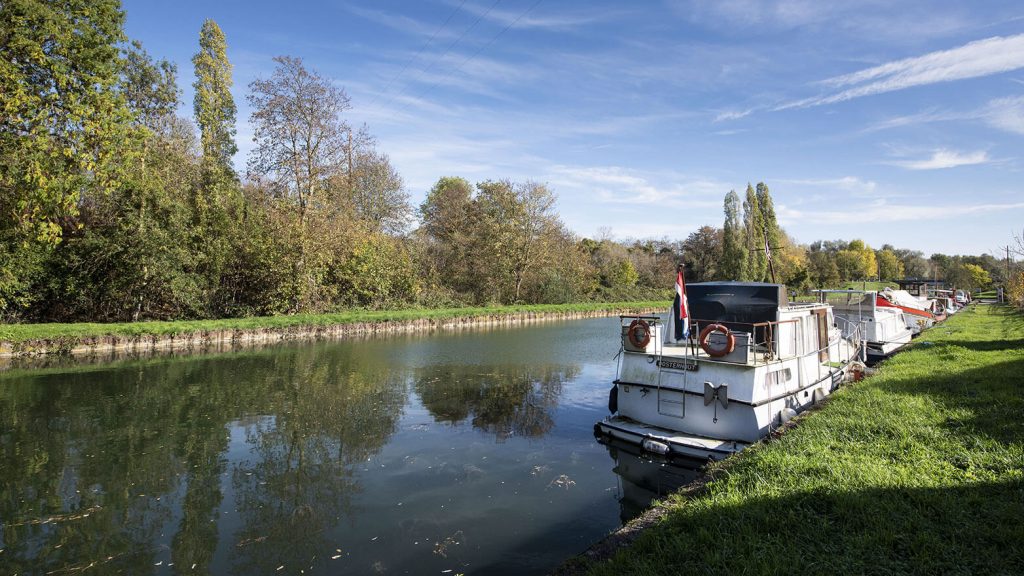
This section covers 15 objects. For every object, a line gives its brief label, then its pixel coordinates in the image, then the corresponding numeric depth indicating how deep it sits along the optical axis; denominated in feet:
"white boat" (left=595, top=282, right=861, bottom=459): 29.66
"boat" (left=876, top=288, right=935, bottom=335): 70.33
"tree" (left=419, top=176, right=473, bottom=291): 154.40
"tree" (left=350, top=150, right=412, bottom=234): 155.12
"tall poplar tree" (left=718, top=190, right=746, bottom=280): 197.06
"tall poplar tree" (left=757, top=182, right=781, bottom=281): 207.01
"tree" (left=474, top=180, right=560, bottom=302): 155.63
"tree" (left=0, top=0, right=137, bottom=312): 56.90
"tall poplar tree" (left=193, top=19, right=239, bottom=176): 108.99
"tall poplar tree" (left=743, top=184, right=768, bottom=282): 201.26
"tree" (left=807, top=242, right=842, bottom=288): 221.05
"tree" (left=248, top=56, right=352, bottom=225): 103.86
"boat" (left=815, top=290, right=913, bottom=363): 59.00
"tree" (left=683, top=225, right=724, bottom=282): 231.30
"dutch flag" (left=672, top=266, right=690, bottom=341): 31.37
